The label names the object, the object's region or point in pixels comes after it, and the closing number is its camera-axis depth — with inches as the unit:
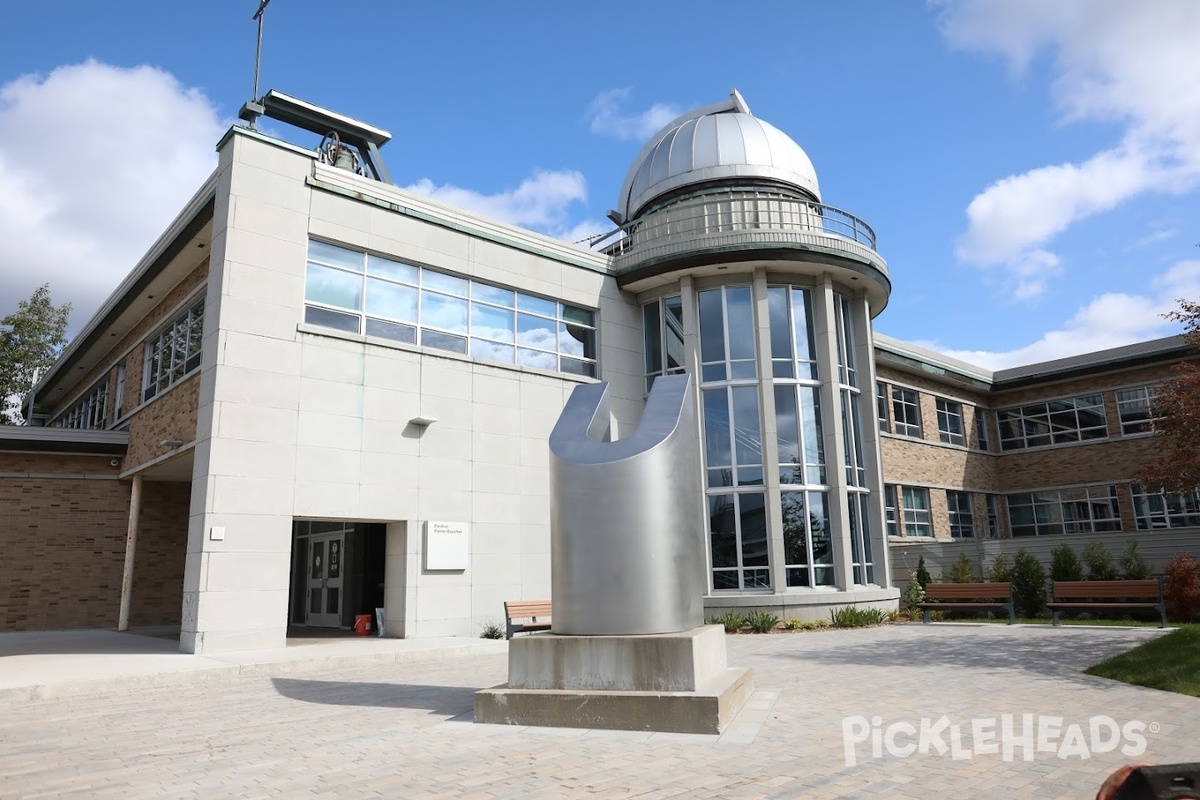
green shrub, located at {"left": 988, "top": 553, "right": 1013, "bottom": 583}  830.5
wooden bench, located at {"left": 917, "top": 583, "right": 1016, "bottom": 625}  681.0
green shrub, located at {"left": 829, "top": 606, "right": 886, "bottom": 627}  684.7
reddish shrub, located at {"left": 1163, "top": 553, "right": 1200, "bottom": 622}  653.9
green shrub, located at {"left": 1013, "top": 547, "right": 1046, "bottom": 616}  796.0
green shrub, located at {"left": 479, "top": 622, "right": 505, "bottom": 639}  639.1
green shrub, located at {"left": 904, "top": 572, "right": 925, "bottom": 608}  816.4
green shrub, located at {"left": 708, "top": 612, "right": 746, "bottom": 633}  679.1
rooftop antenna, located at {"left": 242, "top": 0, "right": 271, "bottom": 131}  629.9
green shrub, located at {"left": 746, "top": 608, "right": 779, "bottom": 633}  664.4
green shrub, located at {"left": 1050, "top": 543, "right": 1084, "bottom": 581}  788.6
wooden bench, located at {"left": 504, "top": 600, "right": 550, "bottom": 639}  573.3
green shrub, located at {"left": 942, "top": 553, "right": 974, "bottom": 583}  834.2
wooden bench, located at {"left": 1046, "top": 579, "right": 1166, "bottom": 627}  611.8
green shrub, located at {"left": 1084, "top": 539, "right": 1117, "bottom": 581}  772.6
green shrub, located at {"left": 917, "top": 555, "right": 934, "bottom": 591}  853.8
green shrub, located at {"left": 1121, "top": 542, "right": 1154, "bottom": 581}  764.6
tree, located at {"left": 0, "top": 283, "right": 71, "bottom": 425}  1528.1
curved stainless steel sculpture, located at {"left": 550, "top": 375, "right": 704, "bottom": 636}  305.3
